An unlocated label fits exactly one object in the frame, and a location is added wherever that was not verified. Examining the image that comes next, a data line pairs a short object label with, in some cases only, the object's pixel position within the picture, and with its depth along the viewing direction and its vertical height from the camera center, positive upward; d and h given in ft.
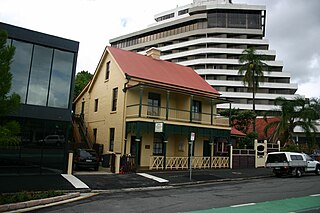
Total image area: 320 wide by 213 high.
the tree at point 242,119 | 110.32 +14.07
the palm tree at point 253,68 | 109.87 +32.58
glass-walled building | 51.39 +8.93
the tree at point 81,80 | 119.59 +29.14
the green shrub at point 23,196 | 31.89 -5.65
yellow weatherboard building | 71.41 +10.48
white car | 67.74 -1.06
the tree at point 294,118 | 98.37 +13.62
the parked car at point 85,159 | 63.27 -2.13
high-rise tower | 208.23 +83.54
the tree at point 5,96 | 30.58 +5.34
